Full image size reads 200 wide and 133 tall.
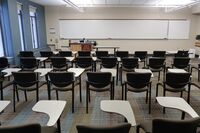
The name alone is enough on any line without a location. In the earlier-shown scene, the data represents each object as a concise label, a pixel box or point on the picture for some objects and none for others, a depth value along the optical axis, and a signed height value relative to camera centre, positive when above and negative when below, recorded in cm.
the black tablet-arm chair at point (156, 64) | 491 -69
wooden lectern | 790 -30
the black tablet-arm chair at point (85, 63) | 501 -67
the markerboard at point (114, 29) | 1021 +58
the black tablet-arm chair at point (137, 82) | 316 -77
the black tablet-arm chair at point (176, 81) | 318 -77
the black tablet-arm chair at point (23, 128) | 135 -69
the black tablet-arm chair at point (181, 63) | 504 -68
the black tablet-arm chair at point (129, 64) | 485 -68
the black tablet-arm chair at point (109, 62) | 502 -65
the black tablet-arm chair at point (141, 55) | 624 -56
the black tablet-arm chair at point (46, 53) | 635 -49
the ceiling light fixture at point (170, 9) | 865 +154
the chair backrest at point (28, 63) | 499 -65
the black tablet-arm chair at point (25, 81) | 326 -77
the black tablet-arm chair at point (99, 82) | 318 -77
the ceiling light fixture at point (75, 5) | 677 +148
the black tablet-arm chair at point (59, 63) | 502 -67
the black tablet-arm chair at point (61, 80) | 323 -74
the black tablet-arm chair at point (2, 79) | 359 -81
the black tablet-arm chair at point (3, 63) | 491 -64
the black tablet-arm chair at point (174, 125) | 148 -72
